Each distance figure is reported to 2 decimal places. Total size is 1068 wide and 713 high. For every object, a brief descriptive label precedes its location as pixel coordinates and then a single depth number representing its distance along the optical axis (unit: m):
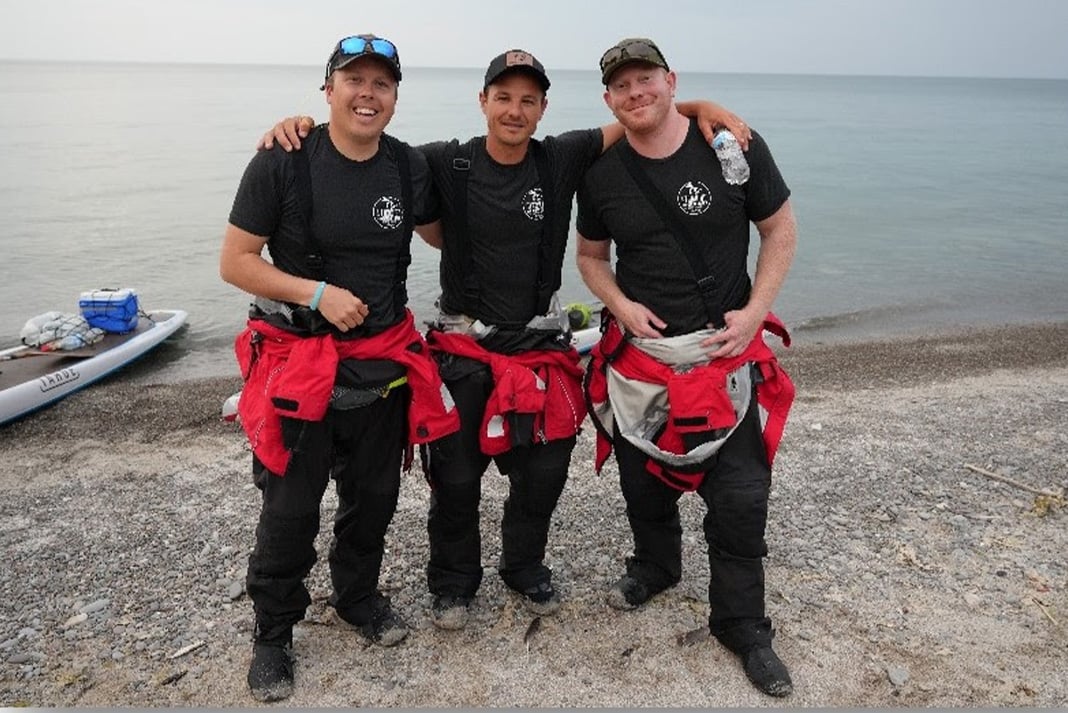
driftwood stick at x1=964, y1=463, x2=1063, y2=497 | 7.14
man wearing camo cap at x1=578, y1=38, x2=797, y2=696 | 4.47
